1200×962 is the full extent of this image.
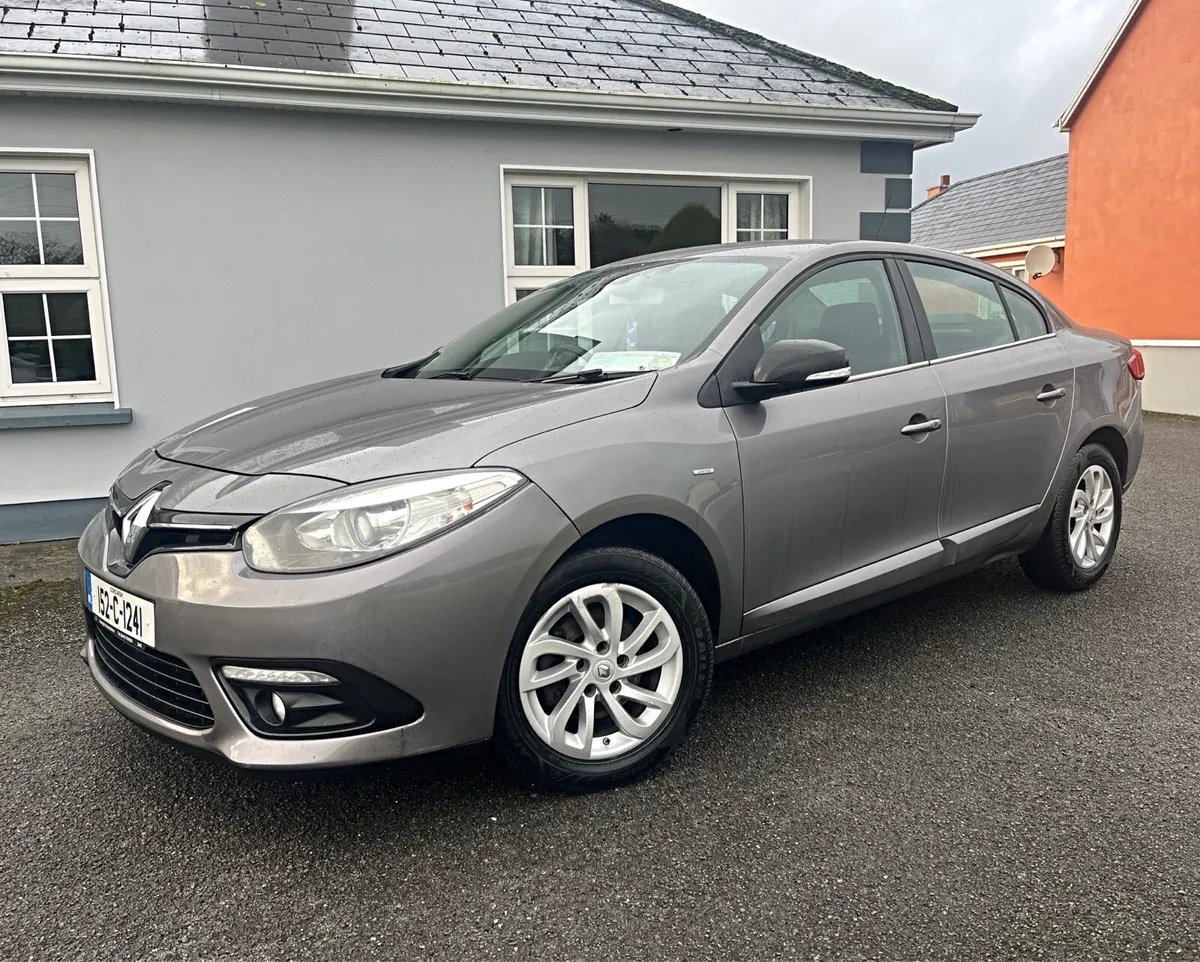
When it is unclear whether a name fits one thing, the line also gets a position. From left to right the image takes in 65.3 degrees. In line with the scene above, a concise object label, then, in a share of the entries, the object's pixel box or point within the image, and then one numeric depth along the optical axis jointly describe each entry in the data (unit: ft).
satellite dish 53.98
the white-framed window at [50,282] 18.90
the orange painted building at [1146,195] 42.65
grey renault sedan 7.32
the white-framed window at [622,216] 22.53
